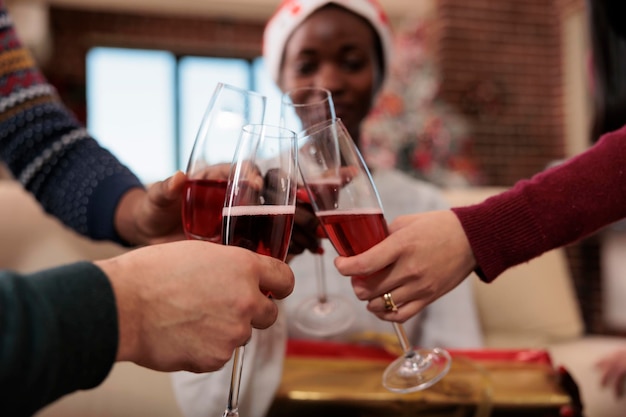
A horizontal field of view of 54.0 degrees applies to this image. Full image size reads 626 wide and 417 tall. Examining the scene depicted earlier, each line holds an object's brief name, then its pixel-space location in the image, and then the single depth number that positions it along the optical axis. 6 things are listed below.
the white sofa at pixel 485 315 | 0.88
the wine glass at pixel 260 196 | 0.60
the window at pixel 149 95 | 5.20
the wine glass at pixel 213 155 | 0.71
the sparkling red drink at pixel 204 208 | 0.69
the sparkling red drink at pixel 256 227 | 0.60
